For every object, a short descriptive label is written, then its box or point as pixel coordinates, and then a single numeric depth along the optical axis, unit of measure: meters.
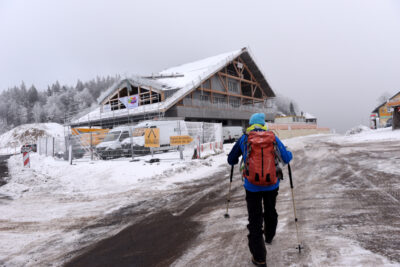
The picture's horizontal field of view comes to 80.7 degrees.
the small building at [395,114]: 23.67
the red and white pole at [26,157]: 12.85
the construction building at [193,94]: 30.55
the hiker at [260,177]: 2.72
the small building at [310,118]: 106.68
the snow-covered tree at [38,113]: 89.69
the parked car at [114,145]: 14.37
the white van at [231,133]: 27.45
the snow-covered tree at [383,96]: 86.97
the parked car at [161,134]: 14.26
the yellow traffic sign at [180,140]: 12.41
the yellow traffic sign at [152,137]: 12.92
